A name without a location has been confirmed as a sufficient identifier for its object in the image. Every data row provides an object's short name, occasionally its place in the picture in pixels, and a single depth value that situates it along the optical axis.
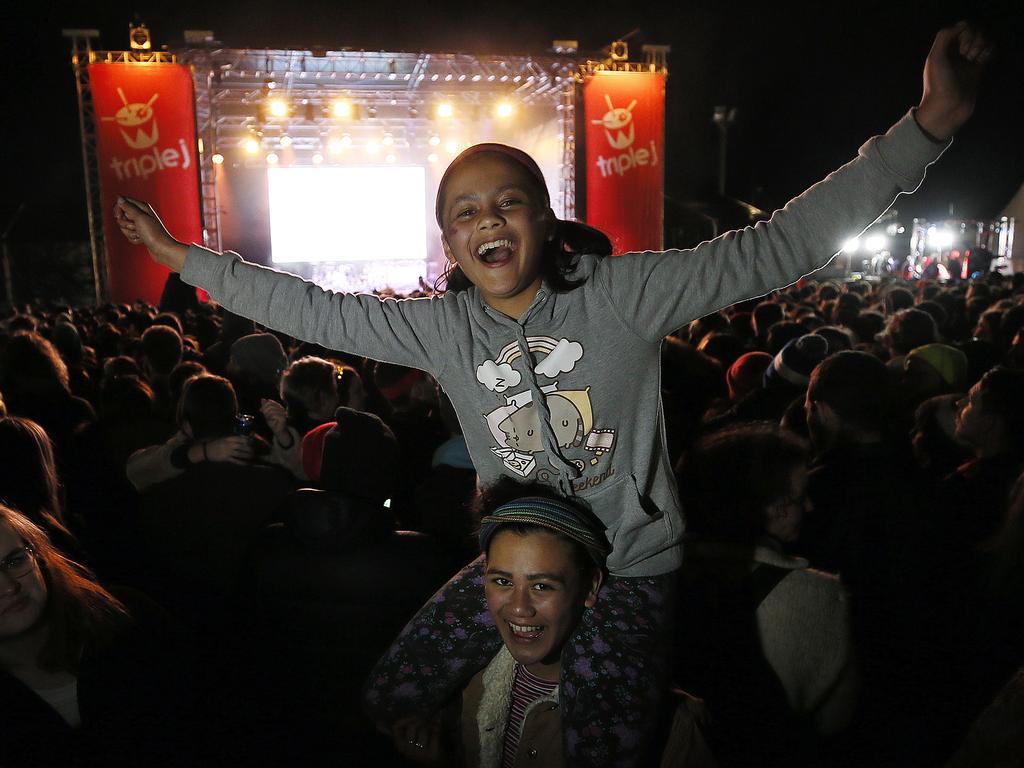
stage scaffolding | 15.10
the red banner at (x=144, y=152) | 14.04
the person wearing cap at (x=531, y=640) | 1.62
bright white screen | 20.03
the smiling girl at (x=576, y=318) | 1.50
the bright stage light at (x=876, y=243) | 34.47
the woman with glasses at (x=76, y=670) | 1.86
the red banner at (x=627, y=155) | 15.79
